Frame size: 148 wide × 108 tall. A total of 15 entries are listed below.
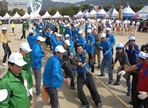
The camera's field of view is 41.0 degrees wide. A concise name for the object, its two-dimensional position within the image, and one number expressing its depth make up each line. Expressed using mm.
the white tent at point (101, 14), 33706
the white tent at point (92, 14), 35519
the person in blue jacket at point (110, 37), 9110
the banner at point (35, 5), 14680
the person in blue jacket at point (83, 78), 5562
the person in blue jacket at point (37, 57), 5824
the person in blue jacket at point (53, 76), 4375
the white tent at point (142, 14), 24162
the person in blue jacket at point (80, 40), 9609
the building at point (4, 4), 146625
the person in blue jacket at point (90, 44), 8992
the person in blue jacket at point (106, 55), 7441
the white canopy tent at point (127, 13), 26641
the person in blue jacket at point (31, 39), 9696
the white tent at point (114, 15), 29284
